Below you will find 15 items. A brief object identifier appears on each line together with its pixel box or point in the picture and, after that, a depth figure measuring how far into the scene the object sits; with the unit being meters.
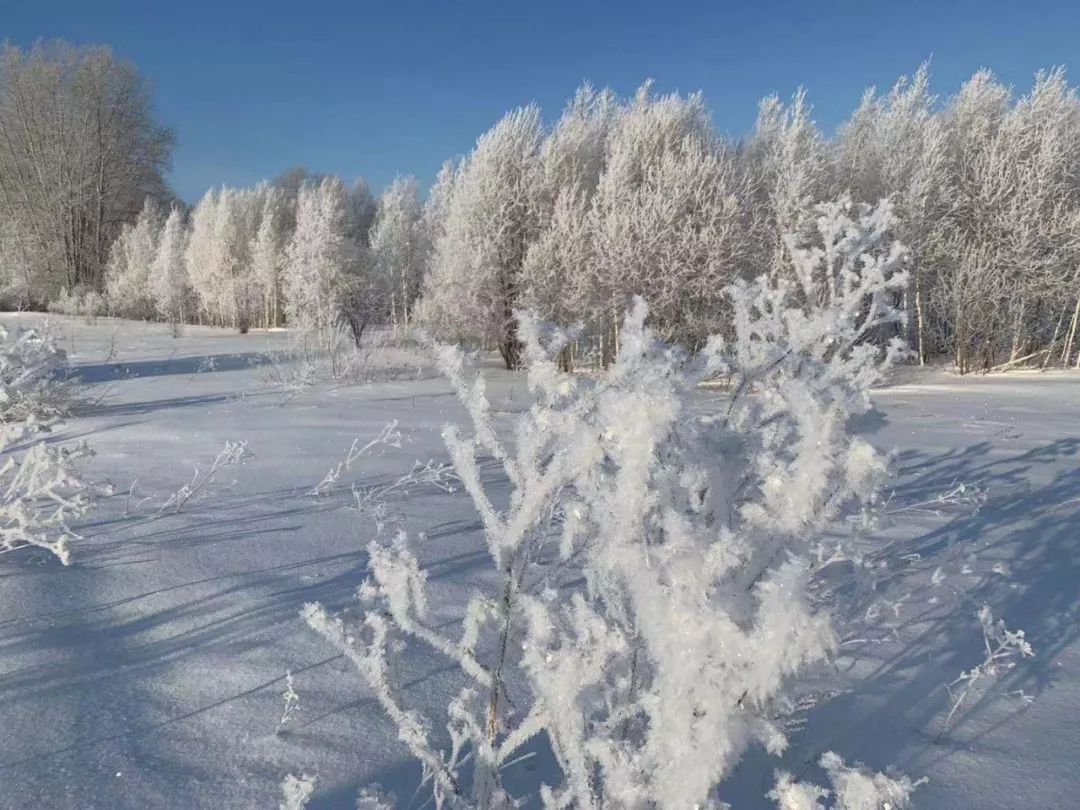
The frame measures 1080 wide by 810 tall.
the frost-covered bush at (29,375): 4.78
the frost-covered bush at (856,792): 0.83
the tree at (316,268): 15.37
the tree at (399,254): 20.42
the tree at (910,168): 13.05
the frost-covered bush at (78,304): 22.60
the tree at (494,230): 12.67
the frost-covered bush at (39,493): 2.33
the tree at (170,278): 22.59
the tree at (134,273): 24.48
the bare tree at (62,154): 25.52
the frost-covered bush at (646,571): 0.85
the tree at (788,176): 12.31
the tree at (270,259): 22.73
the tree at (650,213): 11.35
